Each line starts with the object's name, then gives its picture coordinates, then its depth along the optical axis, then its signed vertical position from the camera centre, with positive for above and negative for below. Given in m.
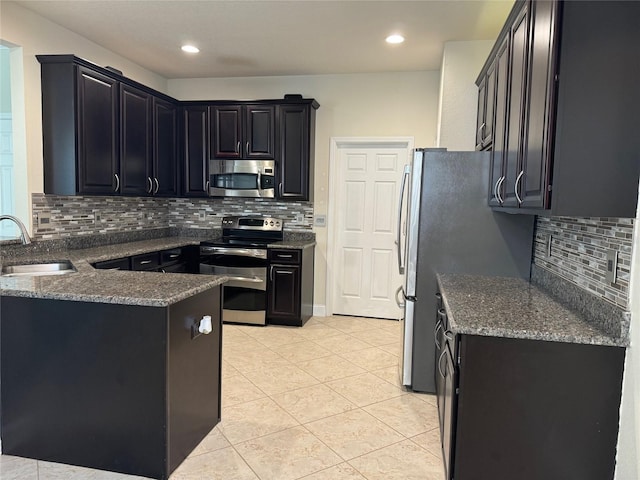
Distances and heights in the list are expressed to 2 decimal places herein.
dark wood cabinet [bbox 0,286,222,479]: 2.04 -0.89
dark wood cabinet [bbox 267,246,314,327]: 4.59 -0.89
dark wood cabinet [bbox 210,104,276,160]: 4.76 +0.74
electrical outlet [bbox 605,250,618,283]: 1.79 -0.23
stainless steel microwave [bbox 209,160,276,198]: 4.79 +0.25
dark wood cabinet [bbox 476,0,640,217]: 1.61 +0.37
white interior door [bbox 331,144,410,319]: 5.00 -0.30
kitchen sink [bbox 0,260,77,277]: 2.93 -0.51
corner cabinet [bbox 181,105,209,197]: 4.88 +0.51
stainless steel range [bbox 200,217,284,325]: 4.62 -0.77
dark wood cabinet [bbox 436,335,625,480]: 1.70 -0.79
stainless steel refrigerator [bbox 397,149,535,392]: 2.90 -0.18
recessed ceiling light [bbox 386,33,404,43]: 3.68 +1.39
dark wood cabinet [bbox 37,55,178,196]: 3.39 +0.55
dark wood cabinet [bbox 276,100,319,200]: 4.70 +0.54
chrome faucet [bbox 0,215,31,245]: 2.50 -0.21
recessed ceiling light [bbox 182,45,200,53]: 4.06 +1.39
